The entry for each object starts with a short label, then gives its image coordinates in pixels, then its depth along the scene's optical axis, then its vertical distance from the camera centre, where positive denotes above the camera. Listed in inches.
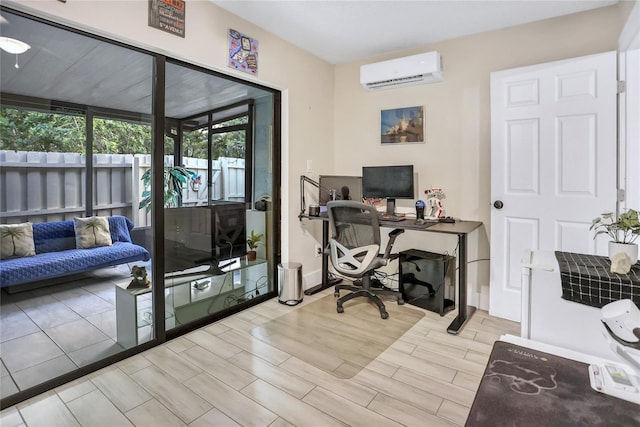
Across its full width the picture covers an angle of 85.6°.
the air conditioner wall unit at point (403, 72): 121.1 +50.2
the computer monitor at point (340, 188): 138.2 +8.3
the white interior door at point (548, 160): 96.7 +14.3
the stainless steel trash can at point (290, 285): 125.3 -27.7
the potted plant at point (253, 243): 127.9 -12.5
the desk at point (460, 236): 103.8 -8.6
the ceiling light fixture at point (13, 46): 67.6 +32.9
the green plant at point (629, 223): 50.5 -2.3
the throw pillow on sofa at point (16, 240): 70.1 -6.3
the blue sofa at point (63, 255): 73.2 -10.9
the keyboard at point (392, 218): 117.0 -3.3
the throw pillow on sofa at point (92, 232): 82.0 -5.4
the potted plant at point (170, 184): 92.0 +7.0
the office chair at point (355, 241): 109.9 -10.9
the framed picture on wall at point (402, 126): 133.0 +32.9
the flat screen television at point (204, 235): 99.3 -8.3
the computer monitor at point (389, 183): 124.7 +9.6
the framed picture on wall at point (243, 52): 107.5 +50.4
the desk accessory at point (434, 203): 124.8 +1.9
